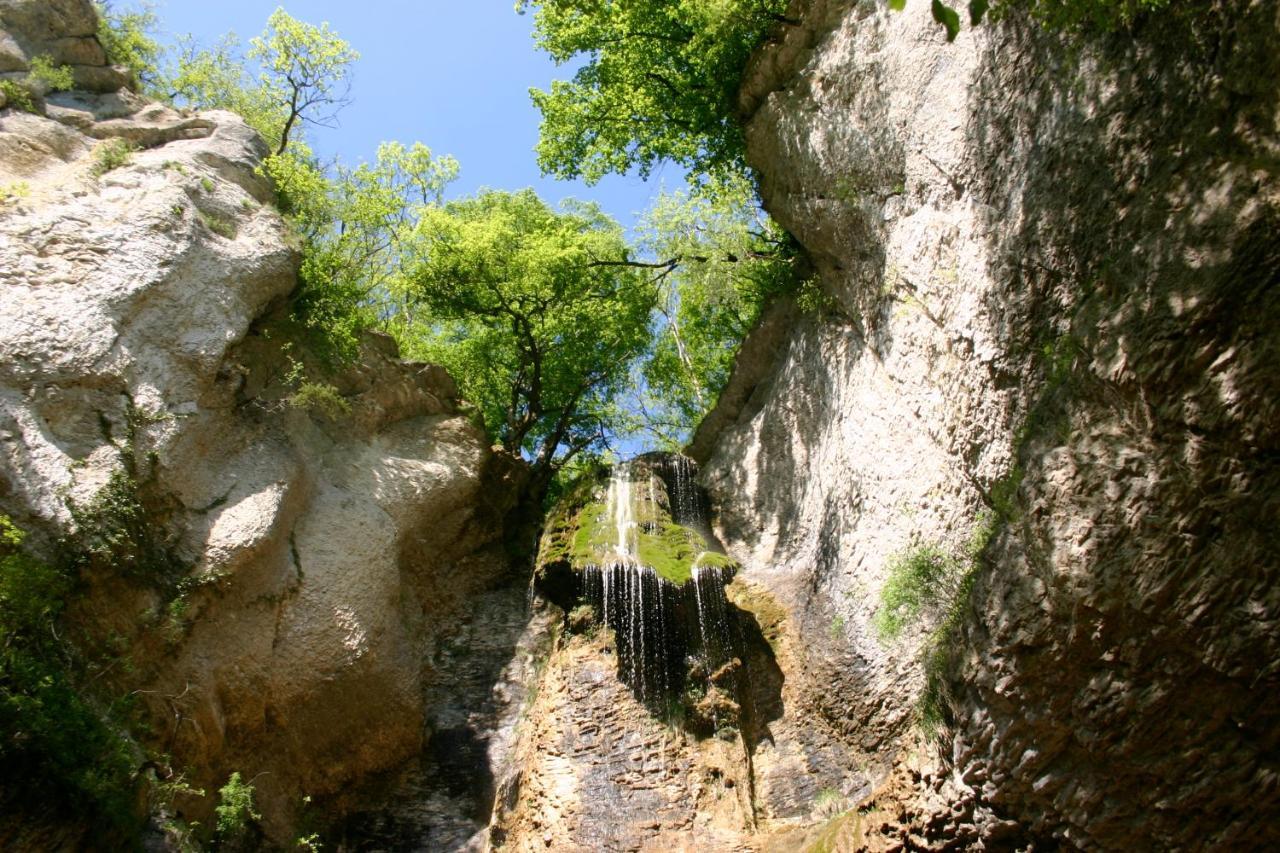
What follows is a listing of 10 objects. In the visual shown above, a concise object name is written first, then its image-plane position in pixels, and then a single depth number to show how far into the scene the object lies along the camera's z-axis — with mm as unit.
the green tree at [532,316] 17641
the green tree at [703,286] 18141
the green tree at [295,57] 17703
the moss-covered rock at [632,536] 13570
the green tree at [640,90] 16375
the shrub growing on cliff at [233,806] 9766
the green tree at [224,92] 18062
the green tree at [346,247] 14281
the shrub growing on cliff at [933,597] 9156
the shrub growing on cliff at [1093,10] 6963
